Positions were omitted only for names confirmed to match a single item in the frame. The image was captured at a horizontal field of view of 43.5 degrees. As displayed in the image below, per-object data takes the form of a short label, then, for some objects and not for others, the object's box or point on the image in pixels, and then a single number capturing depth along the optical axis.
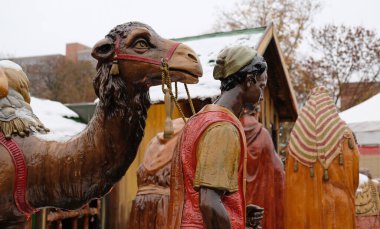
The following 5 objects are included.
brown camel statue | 2.29
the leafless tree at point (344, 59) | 21.28
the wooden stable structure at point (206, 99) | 6.38
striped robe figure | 3.90
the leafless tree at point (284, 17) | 21.34
